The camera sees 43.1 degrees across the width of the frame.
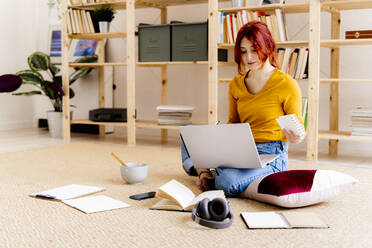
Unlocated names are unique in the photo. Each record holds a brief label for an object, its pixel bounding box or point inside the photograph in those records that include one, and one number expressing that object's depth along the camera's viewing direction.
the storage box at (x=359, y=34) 3.12
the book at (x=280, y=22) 3.39
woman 2.20
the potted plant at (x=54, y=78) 4.54
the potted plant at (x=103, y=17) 4.12
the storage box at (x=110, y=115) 4.17
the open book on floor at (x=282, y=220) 1.77
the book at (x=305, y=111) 3.33
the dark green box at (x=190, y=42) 3.66
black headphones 1.75
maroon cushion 1.98
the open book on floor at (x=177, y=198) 1.98
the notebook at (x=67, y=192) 2.16
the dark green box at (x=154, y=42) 3.80
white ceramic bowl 2.42
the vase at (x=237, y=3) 3.57
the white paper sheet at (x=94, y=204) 1.99
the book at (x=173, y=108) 3.85
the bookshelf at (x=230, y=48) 3.24
